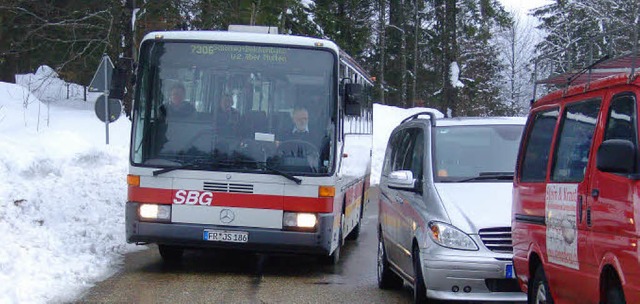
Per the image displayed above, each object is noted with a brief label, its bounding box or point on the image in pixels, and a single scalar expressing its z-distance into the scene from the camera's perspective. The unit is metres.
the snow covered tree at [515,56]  69.50
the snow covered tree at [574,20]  13.04
